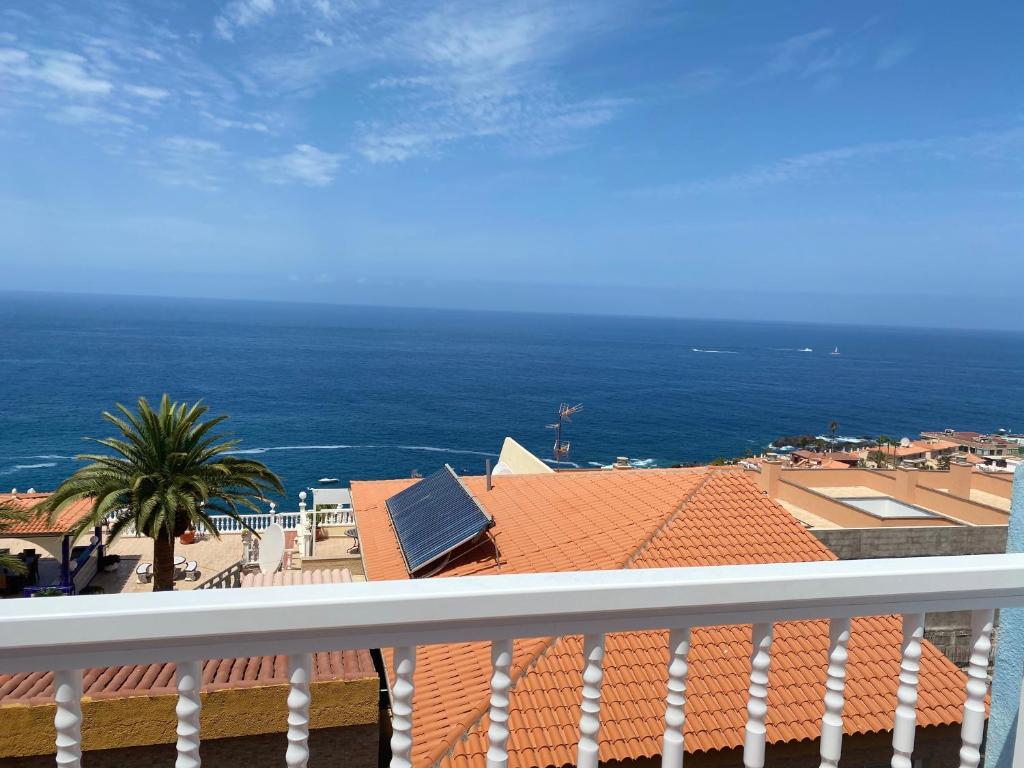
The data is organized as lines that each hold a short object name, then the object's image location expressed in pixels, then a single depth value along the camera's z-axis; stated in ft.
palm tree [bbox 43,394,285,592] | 49.44
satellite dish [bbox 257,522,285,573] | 49.29
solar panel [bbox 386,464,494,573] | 34.04
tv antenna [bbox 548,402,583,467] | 91.04
